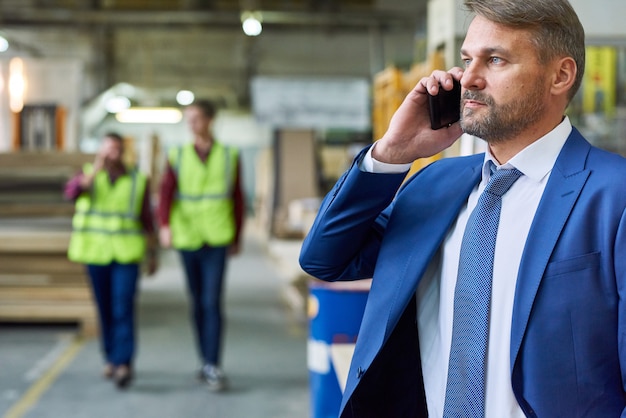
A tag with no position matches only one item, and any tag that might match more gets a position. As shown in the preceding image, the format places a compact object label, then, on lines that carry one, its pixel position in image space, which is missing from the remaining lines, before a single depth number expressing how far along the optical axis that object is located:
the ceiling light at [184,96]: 17.80
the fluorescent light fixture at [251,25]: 10.05
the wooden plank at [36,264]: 7.15
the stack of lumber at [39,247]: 7.05
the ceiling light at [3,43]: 11.56
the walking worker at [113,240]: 5.24
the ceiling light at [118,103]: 17.44
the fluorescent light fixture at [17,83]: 9.43
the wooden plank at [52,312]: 6.95
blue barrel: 3.62
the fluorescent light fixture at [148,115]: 17.38
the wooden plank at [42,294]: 7.09
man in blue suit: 1.33
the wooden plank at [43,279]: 7.14
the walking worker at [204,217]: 5.16
